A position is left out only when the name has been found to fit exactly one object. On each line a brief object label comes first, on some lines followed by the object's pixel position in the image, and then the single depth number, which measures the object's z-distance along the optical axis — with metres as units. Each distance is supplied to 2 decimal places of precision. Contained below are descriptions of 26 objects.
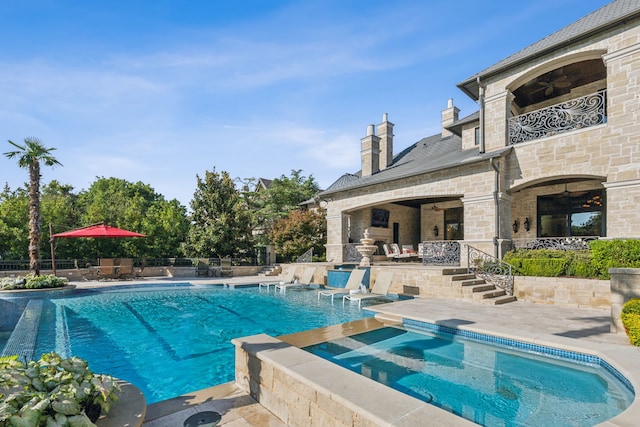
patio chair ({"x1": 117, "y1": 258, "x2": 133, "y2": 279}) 17.66
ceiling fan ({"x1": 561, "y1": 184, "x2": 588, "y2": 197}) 14.45
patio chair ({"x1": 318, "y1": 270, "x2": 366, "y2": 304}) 12.40
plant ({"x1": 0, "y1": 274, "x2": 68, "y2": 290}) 12.75
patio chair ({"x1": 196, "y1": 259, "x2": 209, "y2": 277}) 20.13
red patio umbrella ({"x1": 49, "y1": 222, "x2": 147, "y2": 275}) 15.51
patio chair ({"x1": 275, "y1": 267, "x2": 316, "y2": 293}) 15.48
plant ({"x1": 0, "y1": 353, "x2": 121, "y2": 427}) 2.56
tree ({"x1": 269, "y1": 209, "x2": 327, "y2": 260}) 20.80
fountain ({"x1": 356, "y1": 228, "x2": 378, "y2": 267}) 14.97
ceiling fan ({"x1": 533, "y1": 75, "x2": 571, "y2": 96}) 13.59
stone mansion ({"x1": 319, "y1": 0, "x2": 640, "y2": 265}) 10.32
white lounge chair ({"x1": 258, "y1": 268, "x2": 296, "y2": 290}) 16.03
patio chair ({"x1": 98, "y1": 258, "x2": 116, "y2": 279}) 17.20
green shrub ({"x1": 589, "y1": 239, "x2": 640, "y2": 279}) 8.95
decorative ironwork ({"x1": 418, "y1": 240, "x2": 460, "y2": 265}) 13.76
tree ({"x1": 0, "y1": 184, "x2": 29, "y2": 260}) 17.06
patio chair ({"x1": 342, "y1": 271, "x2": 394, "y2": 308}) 11.29
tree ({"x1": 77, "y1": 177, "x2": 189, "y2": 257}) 19.69
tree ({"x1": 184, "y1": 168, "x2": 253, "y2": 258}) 20.61
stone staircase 10.21
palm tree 15.38
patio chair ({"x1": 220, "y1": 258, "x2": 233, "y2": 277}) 20.25
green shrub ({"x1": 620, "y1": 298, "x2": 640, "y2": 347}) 5.59
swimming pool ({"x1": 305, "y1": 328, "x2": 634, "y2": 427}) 4.18
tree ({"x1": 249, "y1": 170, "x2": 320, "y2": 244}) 26.89
